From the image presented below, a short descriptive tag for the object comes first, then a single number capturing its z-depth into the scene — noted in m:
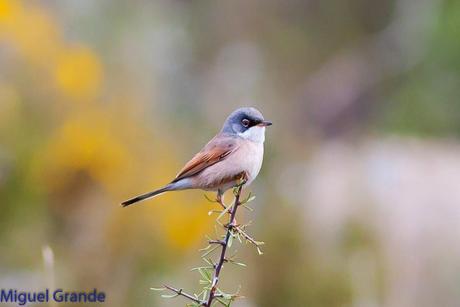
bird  7.48
